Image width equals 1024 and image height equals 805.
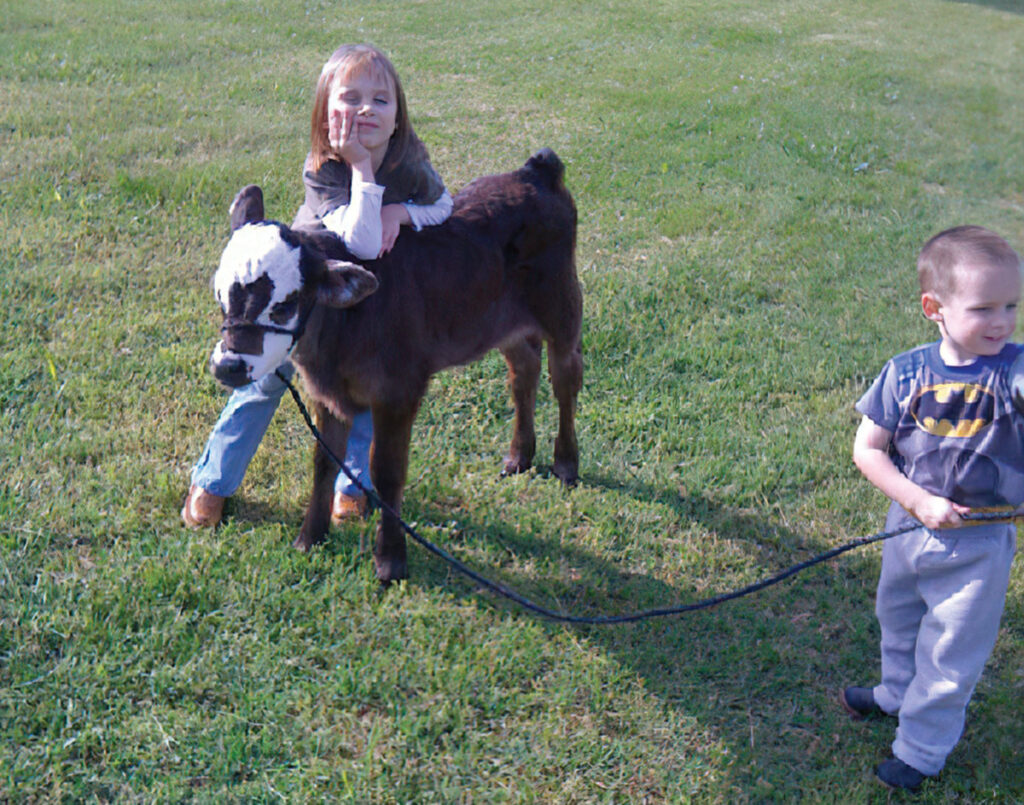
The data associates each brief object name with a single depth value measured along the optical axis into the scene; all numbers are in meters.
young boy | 2.91
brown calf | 3.29
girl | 3.62
